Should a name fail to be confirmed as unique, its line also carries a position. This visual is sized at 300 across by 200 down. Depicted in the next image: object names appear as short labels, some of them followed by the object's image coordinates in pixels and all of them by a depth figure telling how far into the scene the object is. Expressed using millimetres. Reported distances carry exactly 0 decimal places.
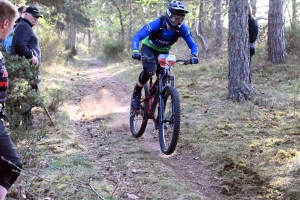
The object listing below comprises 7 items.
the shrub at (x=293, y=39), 10969
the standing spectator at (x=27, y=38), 5156
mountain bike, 4289
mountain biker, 4660
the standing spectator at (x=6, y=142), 2244
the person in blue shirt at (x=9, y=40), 5355
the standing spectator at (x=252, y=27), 7793
